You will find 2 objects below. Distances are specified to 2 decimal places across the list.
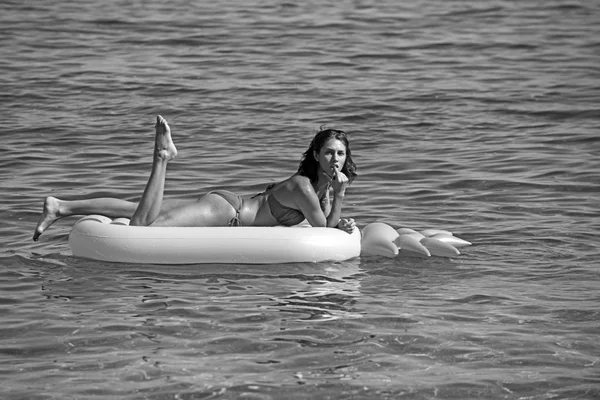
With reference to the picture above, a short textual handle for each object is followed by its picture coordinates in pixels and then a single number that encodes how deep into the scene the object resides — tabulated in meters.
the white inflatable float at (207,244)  14.49
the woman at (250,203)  14.89
